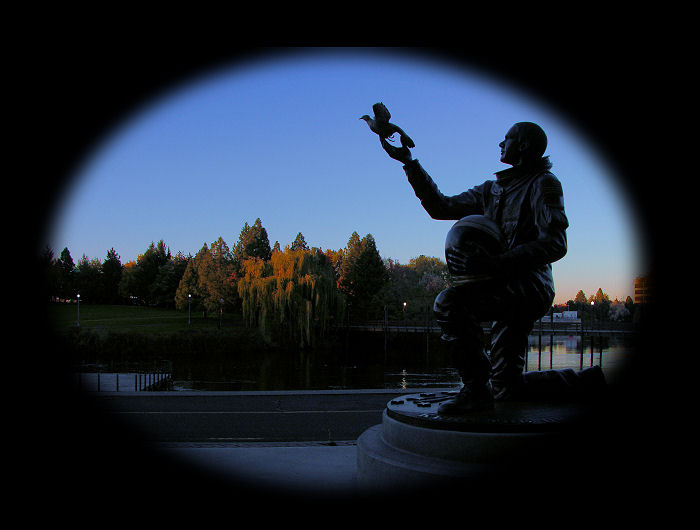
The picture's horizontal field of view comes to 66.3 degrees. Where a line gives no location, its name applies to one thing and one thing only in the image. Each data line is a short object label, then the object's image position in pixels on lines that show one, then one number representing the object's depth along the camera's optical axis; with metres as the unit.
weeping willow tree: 40.94
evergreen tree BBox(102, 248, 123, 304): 85.31
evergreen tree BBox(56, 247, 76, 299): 75.62
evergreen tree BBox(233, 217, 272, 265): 77.31
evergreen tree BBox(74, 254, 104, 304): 81.81
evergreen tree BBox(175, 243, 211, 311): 70.00
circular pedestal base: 3.92
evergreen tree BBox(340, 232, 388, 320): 69.69
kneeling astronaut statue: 4.48
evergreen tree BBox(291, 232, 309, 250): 85.81
